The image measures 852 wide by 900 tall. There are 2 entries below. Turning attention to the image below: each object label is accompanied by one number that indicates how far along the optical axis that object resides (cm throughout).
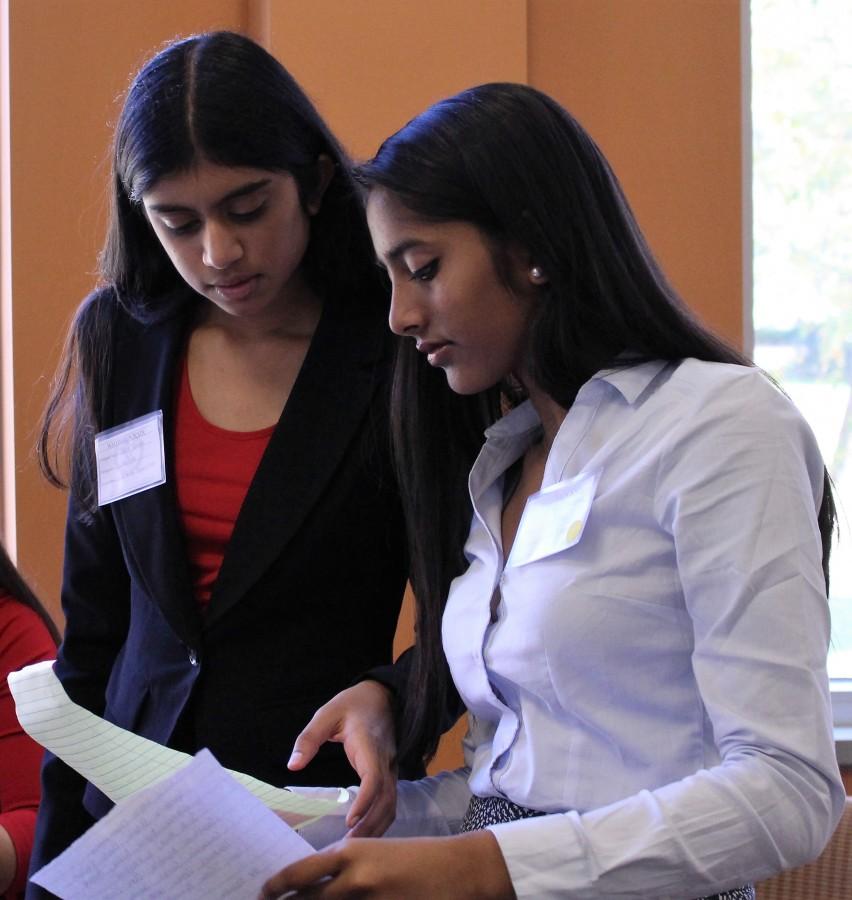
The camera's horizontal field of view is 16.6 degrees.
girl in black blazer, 244
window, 410
